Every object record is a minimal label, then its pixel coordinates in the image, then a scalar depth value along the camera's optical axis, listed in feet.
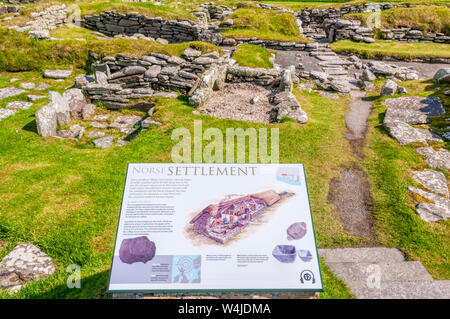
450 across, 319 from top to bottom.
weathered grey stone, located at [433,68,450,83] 43.11
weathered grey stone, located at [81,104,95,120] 36.46
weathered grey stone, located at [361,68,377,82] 48.52
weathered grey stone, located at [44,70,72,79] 45.21
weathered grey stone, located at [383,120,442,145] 30.94
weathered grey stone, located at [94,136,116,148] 31.23
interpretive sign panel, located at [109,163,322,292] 11.98
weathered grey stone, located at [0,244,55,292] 17.63
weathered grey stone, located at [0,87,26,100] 38.72
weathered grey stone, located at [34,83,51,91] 41.86
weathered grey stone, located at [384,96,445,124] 34.94
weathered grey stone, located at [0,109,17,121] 33.78
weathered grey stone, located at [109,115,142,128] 35.53
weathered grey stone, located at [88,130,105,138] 32.94
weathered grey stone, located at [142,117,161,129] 33.29
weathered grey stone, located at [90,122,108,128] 35.22
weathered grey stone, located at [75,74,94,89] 39.58
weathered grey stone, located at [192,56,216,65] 42.70
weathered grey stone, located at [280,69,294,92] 41.93
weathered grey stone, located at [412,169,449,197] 24.44
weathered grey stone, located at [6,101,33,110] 36.17
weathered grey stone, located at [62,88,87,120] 36.24
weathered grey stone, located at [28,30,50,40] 50.21
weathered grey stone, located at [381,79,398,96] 41.83
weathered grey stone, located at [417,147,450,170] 27.30
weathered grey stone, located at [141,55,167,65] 42.01
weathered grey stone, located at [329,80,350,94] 45.03
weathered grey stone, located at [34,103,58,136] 30.09
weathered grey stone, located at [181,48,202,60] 44.21
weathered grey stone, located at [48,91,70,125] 32.96
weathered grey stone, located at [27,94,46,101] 38.52
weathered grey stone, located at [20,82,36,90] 41.74
